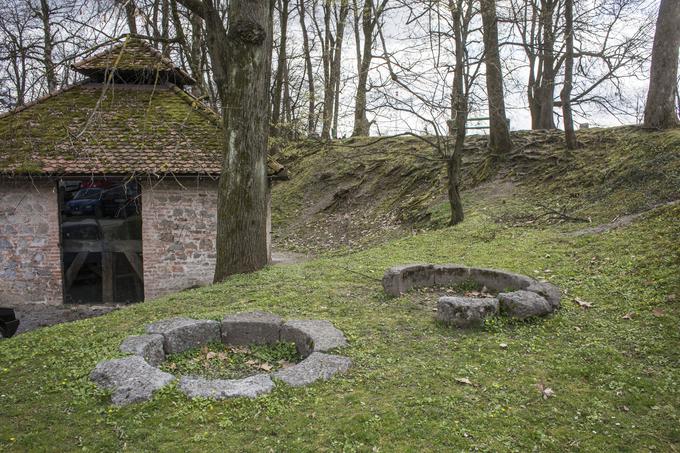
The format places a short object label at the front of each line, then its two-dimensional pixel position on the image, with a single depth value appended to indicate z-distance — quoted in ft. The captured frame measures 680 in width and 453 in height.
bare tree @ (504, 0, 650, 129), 37.58
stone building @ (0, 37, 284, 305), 41.93
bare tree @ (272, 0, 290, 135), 69.82
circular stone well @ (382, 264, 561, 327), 20.66
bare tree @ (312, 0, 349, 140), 81.00
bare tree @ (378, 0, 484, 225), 37.55
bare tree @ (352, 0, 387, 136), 54.90
